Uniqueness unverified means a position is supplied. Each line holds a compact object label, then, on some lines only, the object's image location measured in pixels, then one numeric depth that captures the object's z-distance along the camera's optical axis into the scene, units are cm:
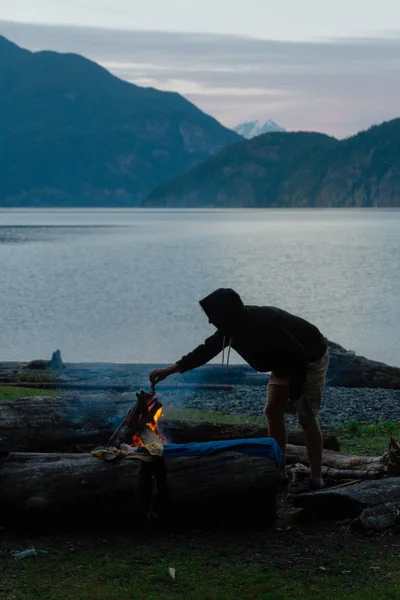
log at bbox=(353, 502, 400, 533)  773
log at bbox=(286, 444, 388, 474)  918
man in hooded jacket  800
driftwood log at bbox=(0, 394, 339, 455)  920
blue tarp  802
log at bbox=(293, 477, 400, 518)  802
